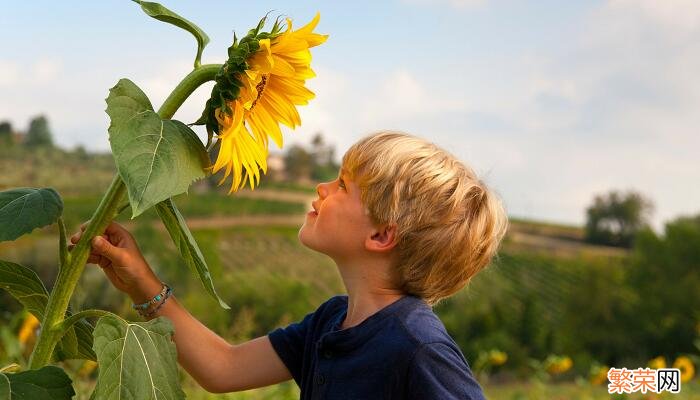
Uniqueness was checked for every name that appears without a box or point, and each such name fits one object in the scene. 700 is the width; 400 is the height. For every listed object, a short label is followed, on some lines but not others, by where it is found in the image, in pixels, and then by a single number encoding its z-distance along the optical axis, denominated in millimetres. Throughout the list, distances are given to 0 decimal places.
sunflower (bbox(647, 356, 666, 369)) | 5375
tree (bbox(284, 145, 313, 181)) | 51250
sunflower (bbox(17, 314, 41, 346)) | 3250
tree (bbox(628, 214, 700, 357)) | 32438
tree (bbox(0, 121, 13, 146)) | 38219
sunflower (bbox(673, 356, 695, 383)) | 4938
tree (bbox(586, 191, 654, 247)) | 48938
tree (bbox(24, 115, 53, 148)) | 39062
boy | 1439
